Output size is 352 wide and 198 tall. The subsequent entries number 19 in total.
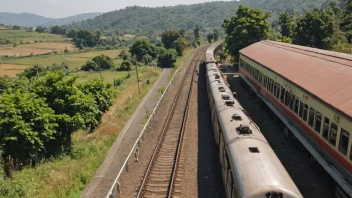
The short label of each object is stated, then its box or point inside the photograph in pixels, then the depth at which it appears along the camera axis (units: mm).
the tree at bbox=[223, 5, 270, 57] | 52125
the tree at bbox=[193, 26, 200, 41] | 136875
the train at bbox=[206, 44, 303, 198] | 10281
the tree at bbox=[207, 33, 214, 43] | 136875
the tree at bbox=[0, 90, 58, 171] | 19016
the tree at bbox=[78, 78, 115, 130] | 27492
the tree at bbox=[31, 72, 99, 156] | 22375
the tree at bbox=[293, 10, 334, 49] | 50969
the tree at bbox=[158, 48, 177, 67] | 71625
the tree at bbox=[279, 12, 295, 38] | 75562
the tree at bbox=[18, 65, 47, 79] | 77406
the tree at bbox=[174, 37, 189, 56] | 86988
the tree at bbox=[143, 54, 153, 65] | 81875
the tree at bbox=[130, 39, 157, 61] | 86750
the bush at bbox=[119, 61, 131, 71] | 80938
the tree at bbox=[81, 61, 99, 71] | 89062
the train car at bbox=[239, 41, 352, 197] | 13844
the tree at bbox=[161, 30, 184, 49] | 101625
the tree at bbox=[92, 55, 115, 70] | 89750
